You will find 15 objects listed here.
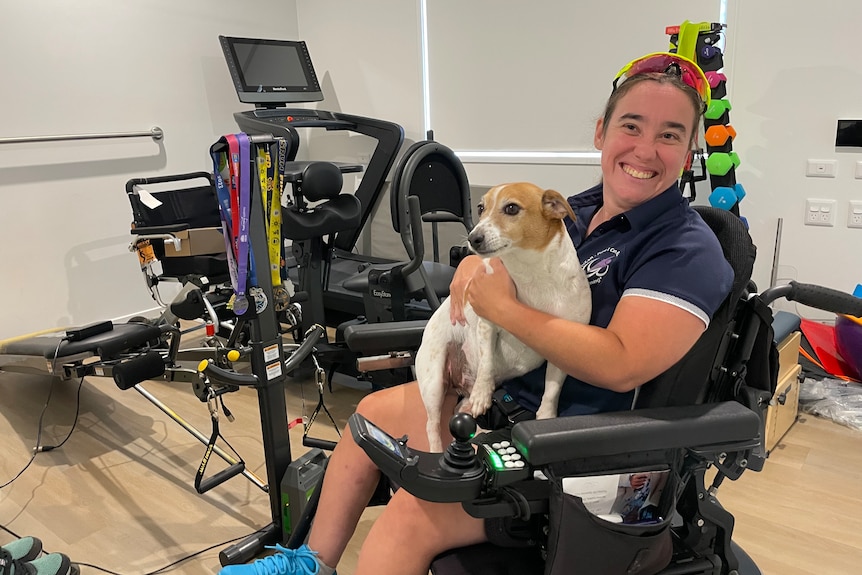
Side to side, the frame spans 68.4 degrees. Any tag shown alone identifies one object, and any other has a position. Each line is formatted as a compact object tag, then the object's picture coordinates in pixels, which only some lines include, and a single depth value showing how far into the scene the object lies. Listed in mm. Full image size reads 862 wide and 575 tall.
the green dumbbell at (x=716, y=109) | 2656
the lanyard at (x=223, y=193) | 1621
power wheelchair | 972
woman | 1027
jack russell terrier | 1170
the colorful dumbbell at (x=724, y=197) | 2684
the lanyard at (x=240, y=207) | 1580
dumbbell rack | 2609
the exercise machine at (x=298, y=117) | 3518
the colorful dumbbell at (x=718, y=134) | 2654
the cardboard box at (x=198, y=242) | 2787
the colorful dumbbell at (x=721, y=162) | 2676
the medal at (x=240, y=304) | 1647
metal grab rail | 3436
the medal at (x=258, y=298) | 1671
